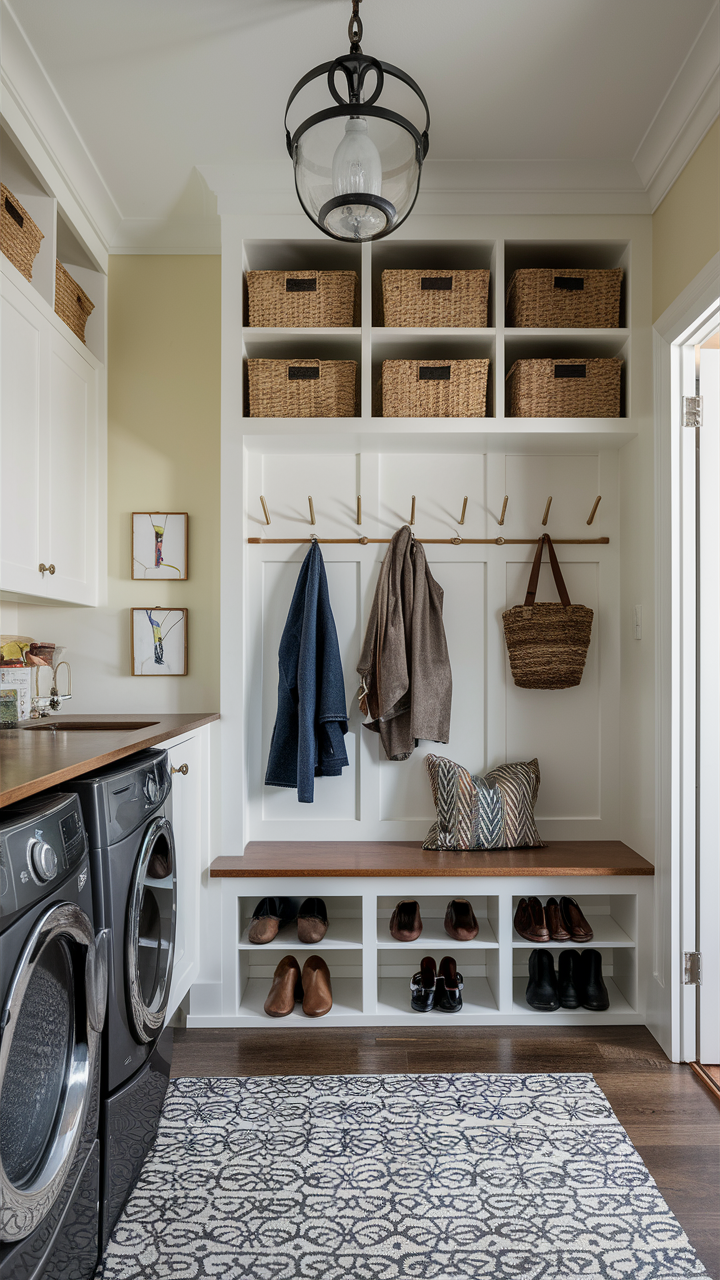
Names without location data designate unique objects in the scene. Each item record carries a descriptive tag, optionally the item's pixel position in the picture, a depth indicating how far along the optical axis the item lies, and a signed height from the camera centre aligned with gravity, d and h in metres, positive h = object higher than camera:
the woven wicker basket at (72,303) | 2.45 +1.12
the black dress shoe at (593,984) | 2.38 -1.15
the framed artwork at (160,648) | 2.76 -0.07
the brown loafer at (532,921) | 2.39 -0.95
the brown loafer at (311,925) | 2.39 -0.96
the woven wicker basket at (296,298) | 2.48 +1.11
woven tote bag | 2.57 -0.04
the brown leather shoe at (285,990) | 2.34 -1.15
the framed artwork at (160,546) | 2.78 +0.31
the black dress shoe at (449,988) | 2.38 -1.16
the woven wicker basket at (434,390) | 2.49 +0.81
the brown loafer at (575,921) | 2.39 -0.95
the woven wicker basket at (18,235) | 1.97 +1.09
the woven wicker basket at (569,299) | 2.50 +1.12
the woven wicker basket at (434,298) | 2.48 +1.11
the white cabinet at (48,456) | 2.03 +0.54
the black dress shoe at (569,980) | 2.39 -1.14
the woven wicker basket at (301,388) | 2.49 +0.81
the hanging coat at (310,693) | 2.51 -0.21
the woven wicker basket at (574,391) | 2.49 +0.81
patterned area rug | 1.44 -1.23
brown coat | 2.54 -0.10
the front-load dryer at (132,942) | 1.41 -0.68
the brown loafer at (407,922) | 2.40 -0.96
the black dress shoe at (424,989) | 2.37 -1.16
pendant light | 1.54 +1.01
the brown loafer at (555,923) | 2.40 -0.95
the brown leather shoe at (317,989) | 2.33 -1.15
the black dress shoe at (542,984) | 2.38 -1.14
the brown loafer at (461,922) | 2.42 -0.96
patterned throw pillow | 2.51 -0.62
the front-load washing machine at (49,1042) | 1.00 -0.64
